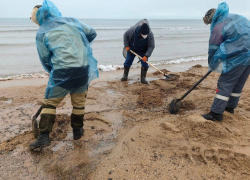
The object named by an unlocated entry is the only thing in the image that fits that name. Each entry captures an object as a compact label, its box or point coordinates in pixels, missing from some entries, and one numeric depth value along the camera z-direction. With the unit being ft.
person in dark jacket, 16.28
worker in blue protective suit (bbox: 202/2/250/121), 9.21
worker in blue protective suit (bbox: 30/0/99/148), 7.38
